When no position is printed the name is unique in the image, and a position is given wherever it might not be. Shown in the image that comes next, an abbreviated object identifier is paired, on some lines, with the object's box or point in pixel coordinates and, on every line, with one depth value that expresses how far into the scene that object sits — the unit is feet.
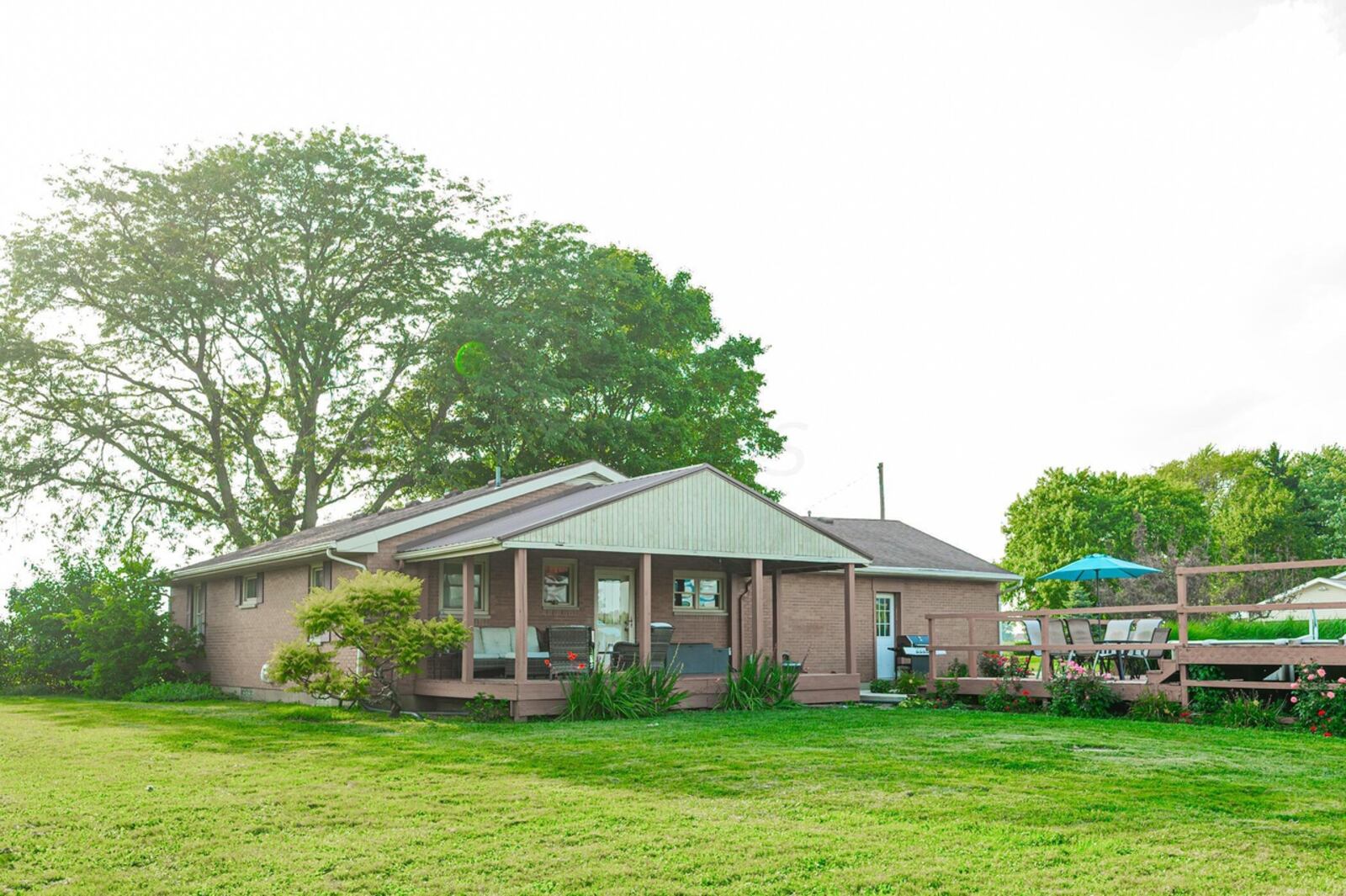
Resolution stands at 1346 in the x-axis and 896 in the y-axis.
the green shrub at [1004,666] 60.80
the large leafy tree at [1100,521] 173.17
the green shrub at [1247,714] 47.44
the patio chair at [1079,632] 58.90
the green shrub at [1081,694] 53.62
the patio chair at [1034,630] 60.18
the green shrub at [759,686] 57.77
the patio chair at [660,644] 58.49
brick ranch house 57.82
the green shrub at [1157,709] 50.49
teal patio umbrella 65.82
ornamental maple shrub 52.54
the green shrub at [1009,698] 57.47
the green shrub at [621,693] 52.60
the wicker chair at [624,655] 58.23
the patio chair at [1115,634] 58.18
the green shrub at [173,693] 74.02
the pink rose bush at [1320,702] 44.47
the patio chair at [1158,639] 55.52
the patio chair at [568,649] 54.34
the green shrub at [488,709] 53.26
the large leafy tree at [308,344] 97.66
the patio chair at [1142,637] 55.57
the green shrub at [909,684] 68.39
